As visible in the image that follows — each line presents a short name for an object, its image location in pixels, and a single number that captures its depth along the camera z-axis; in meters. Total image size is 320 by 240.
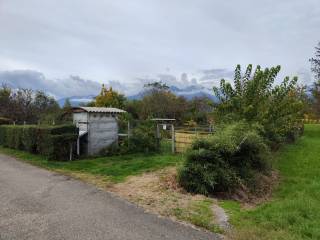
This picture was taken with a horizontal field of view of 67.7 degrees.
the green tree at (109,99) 33.28
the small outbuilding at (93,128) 10.72
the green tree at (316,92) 24.27
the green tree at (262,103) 9.95
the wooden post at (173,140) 11.38
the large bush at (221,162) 6.13
